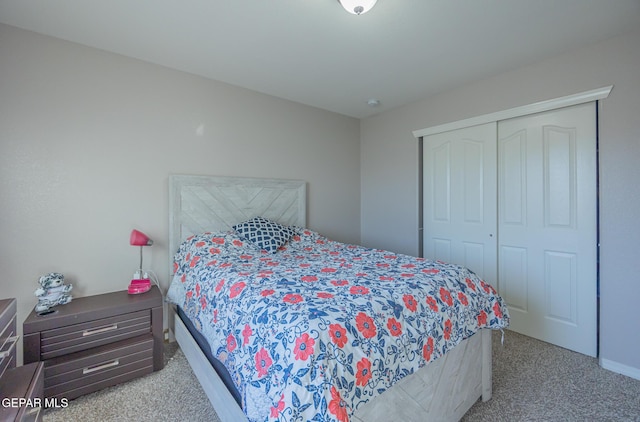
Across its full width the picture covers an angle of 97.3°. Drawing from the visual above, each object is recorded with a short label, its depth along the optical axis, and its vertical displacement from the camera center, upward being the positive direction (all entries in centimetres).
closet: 231 -5
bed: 100 -55
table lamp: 217 -55
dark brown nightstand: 169 -86
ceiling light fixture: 158 +116
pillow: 254 -22
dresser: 98 -68
